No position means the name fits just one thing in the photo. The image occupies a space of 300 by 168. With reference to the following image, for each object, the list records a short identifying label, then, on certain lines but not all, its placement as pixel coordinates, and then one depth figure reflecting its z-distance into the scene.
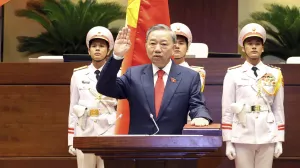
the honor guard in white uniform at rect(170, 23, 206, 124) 10.68
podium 5.58
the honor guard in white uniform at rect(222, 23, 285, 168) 9.98
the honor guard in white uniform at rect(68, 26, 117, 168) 10.29
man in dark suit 7.01
